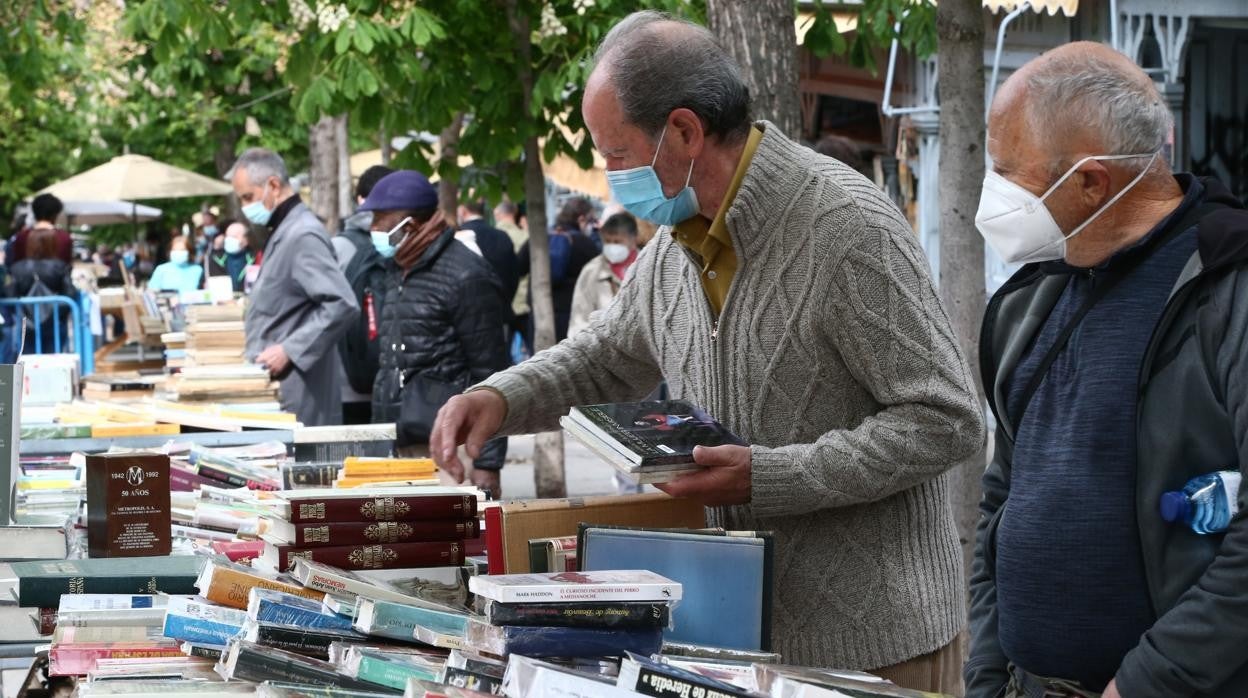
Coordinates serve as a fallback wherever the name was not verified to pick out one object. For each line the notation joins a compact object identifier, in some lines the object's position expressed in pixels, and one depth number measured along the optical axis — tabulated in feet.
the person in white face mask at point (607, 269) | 35.42
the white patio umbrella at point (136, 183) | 70.79
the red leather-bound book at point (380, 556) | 10.56
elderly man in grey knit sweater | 10.00
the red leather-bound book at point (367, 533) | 10.58
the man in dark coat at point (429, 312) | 24.91
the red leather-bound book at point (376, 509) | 10.59
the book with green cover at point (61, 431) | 18.48
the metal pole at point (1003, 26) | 29.82
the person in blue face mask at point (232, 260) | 55.62
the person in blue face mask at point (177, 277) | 57.52
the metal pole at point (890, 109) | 38.87
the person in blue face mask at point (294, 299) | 25.34
